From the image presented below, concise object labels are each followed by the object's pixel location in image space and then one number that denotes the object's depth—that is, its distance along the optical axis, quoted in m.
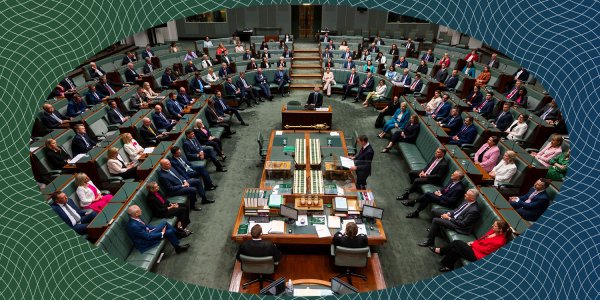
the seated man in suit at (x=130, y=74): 12.53
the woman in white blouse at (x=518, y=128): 8.17
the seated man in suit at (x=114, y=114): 8.93
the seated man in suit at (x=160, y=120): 8.77
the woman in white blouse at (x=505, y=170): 6.34
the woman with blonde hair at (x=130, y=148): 7.21
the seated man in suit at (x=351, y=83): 13.15
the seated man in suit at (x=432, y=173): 6.69
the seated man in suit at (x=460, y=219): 5.31
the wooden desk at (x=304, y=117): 10.32
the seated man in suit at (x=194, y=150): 7.64
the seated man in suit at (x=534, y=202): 5.43
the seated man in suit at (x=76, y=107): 9.12
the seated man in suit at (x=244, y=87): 12.32
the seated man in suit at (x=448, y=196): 5.93
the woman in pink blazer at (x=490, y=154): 6.89
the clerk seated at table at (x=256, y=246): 4.56
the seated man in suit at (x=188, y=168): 6.77
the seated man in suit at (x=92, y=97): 10.02
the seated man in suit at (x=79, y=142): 7.32
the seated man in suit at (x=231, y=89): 11.73
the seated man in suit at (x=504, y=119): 8.67
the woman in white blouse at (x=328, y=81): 13.47
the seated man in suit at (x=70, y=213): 5.10
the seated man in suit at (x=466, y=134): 8.02
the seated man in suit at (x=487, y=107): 9.58
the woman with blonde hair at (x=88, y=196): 5.62
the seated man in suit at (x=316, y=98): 11.04
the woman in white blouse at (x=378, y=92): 12.05
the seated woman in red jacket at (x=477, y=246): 4.67
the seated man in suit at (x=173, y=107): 9.60
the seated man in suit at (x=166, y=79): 12.16
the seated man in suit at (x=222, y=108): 10.34
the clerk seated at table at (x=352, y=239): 4.63
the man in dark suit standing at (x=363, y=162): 6.89
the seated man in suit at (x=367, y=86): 12.80
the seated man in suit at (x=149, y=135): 8.04
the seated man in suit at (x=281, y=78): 13.43
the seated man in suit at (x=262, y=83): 13.06
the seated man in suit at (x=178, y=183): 6.29
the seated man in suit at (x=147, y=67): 13.16
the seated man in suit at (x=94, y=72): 12.29
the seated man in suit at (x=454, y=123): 8.72
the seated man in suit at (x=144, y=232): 4.93
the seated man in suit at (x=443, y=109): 9.52
